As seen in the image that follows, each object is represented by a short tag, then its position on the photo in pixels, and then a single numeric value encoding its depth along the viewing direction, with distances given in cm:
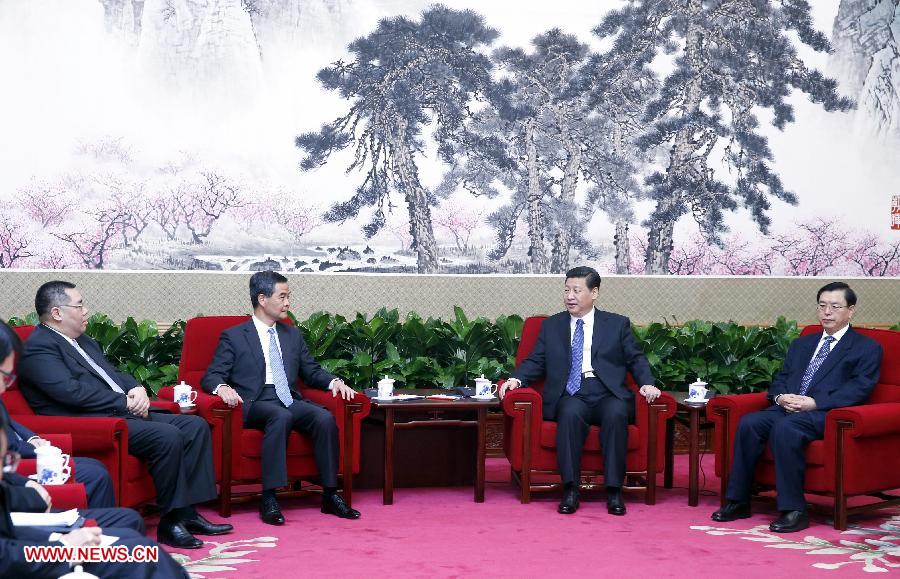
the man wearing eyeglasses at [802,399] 467
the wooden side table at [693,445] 509
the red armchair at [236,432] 470
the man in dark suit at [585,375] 498
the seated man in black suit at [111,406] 420
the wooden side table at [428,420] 506
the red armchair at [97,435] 397
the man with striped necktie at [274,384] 471
